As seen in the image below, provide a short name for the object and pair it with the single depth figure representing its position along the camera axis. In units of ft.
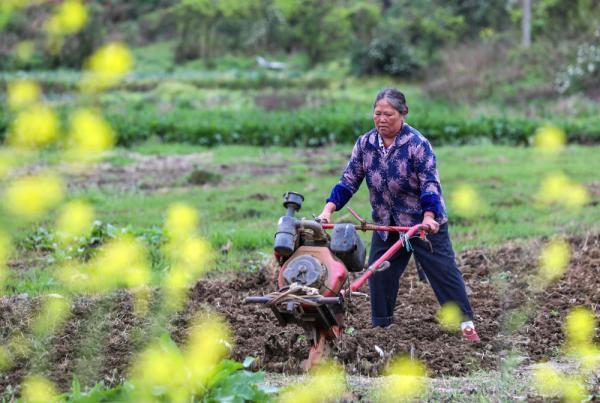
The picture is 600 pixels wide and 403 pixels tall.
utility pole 181.16
